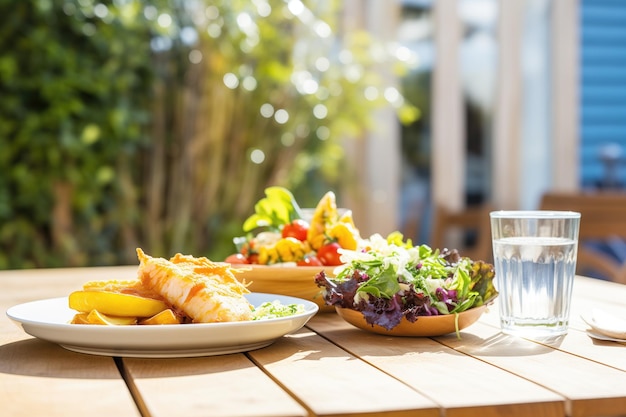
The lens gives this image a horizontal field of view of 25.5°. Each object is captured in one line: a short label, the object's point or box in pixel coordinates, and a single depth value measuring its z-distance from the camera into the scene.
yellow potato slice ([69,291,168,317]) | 1.16
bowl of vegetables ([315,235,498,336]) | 1.22
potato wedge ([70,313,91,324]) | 1.16
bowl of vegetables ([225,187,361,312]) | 1.37
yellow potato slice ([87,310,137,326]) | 1.15
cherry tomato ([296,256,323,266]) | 1.39
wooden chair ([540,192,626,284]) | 2.14
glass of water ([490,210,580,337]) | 1.25
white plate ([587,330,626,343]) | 1.25
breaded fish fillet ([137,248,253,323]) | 1.14
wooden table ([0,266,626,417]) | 1.00
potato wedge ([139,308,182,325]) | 1.15
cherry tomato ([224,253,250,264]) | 1.41
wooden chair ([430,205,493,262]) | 2.54
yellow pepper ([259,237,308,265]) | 1.41
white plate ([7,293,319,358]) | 1.11
